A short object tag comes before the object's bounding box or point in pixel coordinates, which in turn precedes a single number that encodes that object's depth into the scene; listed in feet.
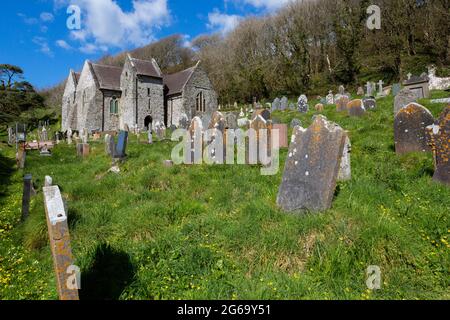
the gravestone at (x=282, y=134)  29.53
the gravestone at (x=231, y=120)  45.40
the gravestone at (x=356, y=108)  39.51
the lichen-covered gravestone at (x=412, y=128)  21.98
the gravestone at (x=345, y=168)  18.35
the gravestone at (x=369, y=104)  43.21
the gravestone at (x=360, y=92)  72.31
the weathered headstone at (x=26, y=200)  17.34
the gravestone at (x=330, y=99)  64.75
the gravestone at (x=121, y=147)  31.04
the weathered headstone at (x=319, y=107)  52.61
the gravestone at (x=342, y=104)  46.92
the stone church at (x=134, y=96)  103.09
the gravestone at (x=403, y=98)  32.50
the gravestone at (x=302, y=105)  55.30
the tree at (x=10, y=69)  113.91
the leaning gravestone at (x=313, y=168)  14.02
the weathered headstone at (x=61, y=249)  7.50
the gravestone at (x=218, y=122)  28.89
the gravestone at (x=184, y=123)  69.57
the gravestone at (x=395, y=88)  57.99
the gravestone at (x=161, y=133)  59.52
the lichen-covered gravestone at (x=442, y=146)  15.98
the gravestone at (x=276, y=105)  68.67
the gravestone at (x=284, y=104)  66.62
